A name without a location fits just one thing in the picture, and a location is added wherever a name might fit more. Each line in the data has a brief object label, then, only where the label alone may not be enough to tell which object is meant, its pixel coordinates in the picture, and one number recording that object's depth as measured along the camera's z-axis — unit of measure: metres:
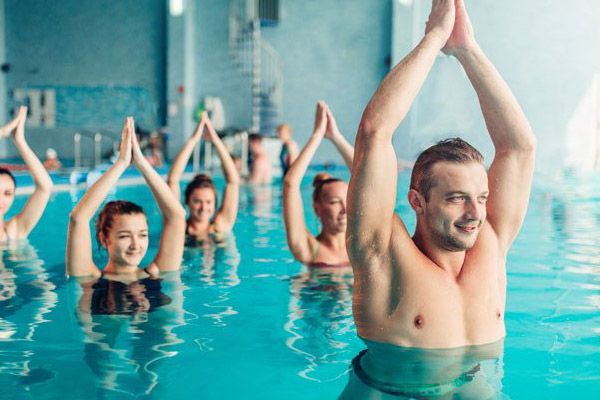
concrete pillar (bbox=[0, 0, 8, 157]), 18.36
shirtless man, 1.91
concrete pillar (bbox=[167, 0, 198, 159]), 16.77
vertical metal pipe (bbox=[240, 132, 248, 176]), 13.76
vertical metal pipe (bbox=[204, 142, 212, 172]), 15.08
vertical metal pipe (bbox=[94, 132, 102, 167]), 17.09
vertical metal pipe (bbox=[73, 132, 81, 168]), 18.20
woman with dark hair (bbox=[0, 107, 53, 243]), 4.29
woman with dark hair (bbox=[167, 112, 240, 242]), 4.57
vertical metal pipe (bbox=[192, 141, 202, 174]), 13.87
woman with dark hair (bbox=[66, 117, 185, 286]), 3.35
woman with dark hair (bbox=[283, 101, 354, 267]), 3.22
